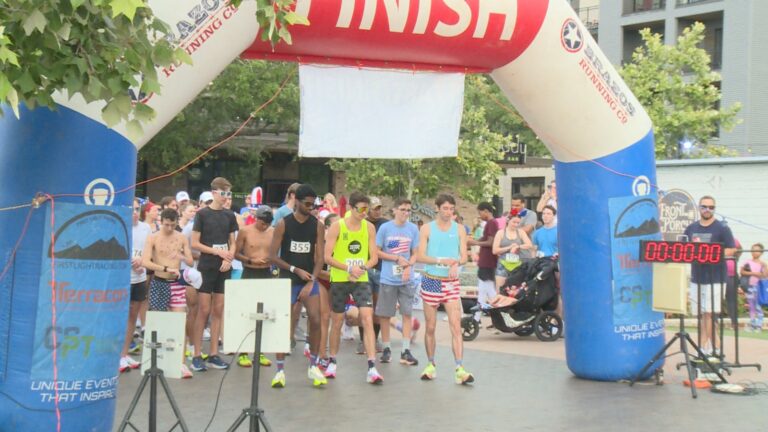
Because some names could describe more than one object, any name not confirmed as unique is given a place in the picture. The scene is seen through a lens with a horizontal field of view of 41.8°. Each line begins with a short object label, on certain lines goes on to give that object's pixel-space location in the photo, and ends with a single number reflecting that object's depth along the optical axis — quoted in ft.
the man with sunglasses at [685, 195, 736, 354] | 36.70
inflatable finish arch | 23.45
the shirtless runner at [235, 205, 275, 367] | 36.37
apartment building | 134.31
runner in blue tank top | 34.40
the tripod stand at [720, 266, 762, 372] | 34.63
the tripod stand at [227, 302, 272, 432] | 22.29
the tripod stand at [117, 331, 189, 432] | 22.63
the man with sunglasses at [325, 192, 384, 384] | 35.04
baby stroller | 45.32
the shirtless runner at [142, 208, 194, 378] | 35.63
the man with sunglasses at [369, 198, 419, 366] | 37.24
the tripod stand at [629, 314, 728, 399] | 33.47
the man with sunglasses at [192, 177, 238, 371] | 36.37
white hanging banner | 29.99
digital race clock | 32.65
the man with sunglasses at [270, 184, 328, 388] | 33.96
